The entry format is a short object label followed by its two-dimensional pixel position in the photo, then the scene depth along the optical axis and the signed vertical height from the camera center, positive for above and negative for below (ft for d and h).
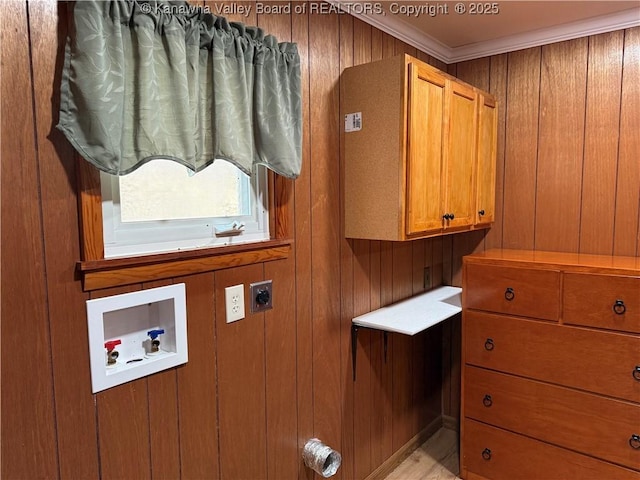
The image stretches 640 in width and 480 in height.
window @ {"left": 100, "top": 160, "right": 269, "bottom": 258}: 4.18 -0.14
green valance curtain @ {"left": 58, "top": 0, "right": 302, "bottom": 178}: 3.56 +1.01
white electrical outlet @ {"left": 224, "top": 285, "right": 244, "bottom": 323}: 5.04 -1.24
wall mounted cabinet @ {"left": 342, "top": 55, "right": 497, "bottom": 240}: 5.98 +0.66
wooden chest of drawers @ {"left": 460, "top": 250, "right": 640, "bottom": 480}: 6.13 -2.67
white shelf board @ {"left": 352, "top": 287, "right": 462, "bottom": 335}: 6.52 -1.97
